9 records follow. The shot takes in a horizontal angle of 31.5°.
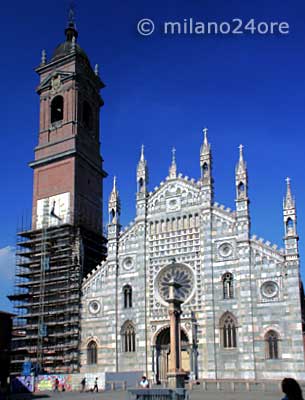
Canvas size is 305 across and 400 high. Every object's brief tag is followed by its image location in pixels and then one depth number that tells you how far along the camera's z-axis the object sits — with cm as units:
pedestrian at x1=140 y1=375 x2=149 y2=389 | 3456
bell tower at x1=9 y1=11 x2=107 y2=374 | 5194
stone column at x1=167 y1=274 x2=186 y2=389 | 3012
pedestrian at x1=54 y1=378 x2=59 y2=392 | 4558
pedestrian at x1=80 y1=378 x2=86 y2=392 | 4332
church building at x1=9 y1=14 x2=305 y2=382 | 4291
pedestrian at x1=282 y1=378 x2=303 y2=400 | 915
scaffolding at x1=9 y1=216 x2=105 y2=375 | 5125
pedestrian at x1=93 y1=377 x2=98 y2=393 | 4149
